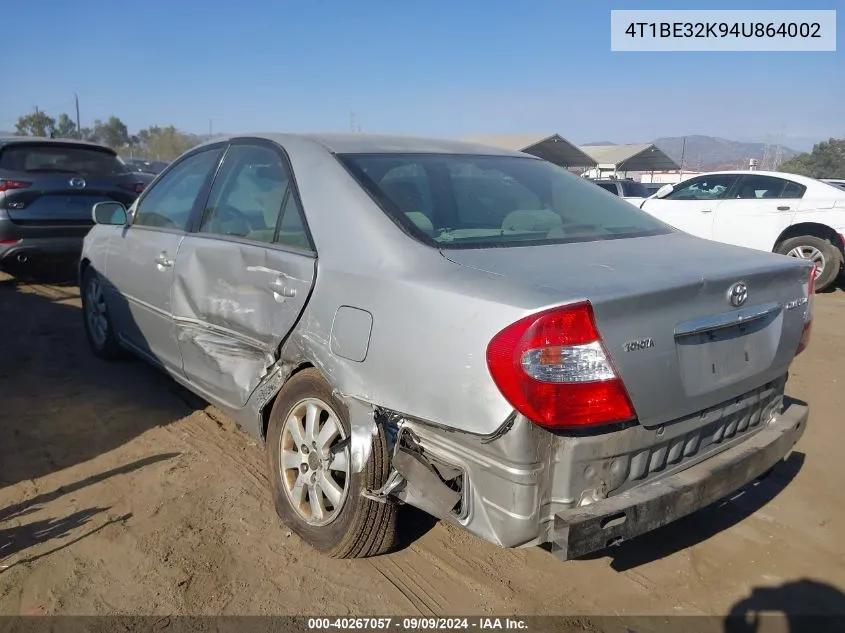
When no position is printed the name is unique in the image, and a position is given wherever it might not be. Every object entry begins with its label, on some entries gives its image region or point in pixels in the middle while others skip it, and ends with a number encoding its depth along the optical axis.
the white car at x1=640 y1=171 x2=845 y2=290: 8.80
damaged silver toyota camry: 2.02
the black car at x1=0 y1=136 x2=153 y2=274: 6.95
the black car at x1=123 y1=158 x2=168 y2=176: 25.00
